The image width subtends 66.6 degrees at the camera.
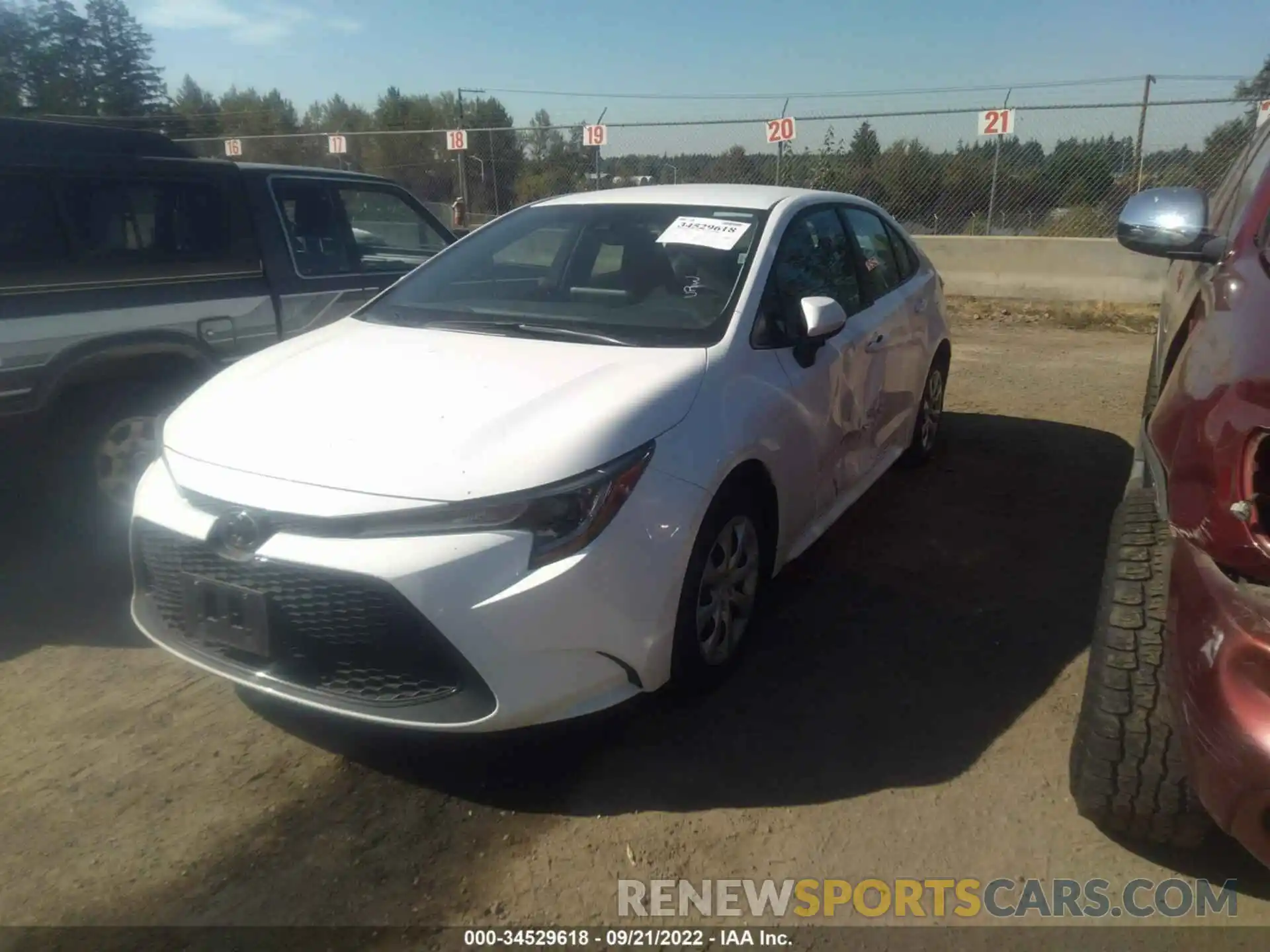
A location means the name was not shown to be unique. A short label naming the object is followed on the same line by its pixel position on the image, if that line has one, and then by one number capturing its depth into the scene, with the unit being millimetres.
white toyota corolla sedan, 2533
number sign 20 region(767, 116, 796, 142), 13703
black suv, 3910
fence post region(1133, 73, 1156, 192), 11828
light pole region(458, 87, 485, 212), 16469
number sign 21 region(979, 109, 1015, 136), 12391
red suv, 1888
